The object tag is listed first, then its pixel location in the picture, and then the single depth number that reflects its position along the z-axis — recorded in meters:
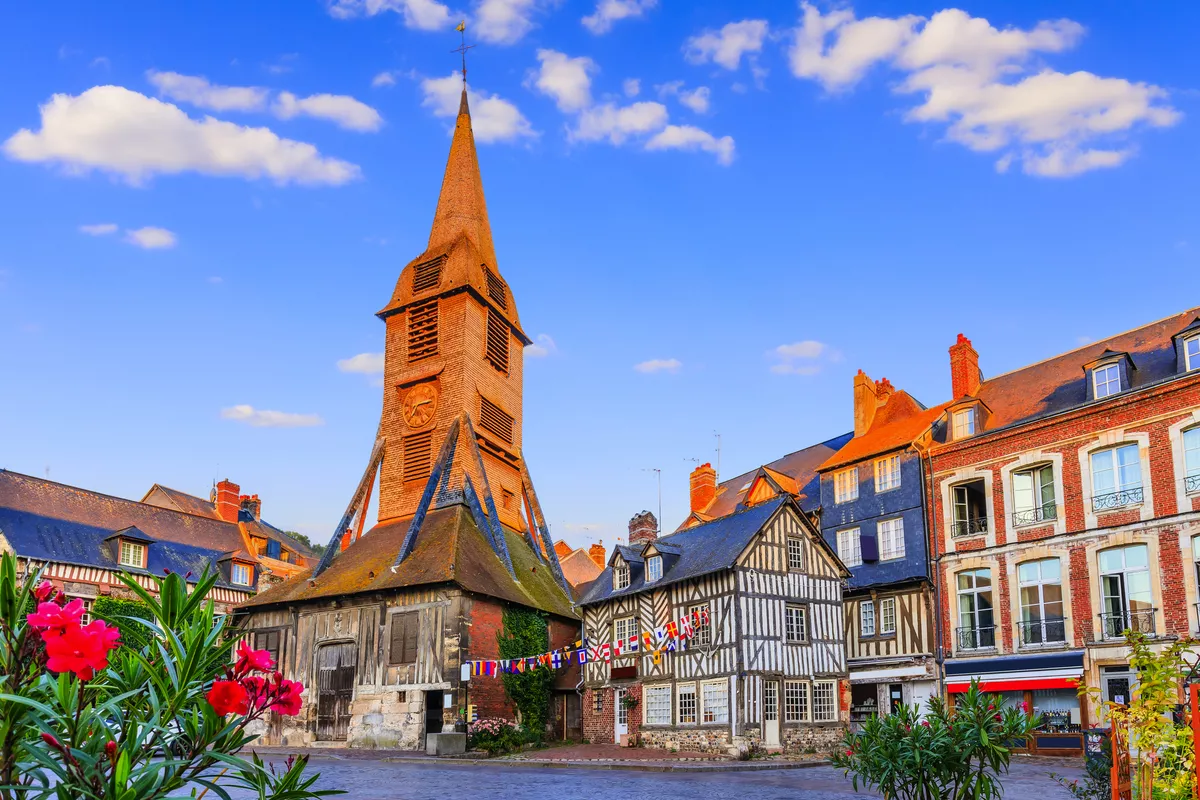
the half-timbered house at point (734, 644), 19.80
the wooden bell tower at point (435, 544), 22.91
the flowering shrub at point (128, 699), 3.14
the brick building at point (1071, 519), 19.22
